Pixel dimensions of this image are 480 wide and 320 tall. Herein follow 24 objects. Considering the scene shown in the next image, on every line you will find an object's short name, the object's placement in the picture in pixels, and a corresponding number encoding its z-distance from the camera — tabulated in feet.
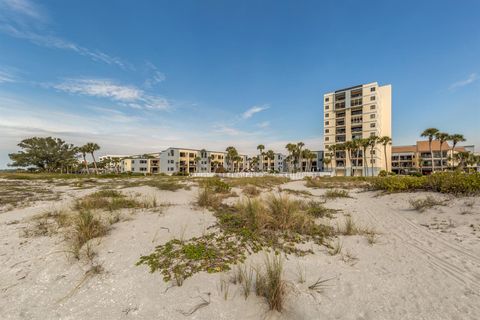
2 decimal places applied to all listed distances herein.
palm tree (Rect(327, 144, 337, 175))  182.07
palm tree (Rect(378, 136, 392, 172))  156.20
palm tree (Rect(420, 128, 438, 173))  147.13
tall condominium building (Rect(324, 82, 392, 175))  178.40
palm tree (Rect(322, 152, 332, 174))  197.16
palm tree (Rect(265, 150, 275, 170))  269.85
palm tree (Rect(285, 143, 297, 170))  197.98
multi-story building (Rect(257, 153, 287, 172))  342.64
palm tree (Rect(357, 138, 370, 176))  151.64
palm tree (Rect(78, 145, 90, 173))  190.27
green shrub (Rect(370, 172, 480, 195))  31.59
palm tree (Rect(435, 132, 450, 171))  148.36
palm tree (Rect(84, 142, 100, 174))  189.20
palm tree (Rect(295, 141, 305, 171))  199.61
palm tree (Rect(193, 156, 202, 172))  253.69
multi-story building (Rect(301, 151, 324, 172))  270.55
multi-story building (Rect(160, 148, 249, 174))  247.50
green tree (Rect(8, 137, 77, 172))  188.07
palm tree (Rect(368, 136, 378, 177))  153.58
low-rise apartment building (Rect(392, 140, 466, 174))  220.43
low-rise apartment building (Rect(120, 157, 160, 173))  265.75
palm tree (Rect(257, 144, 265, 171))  235.20
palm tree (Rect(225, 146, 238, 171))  218.79
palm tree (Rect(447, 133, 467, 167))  151.74
